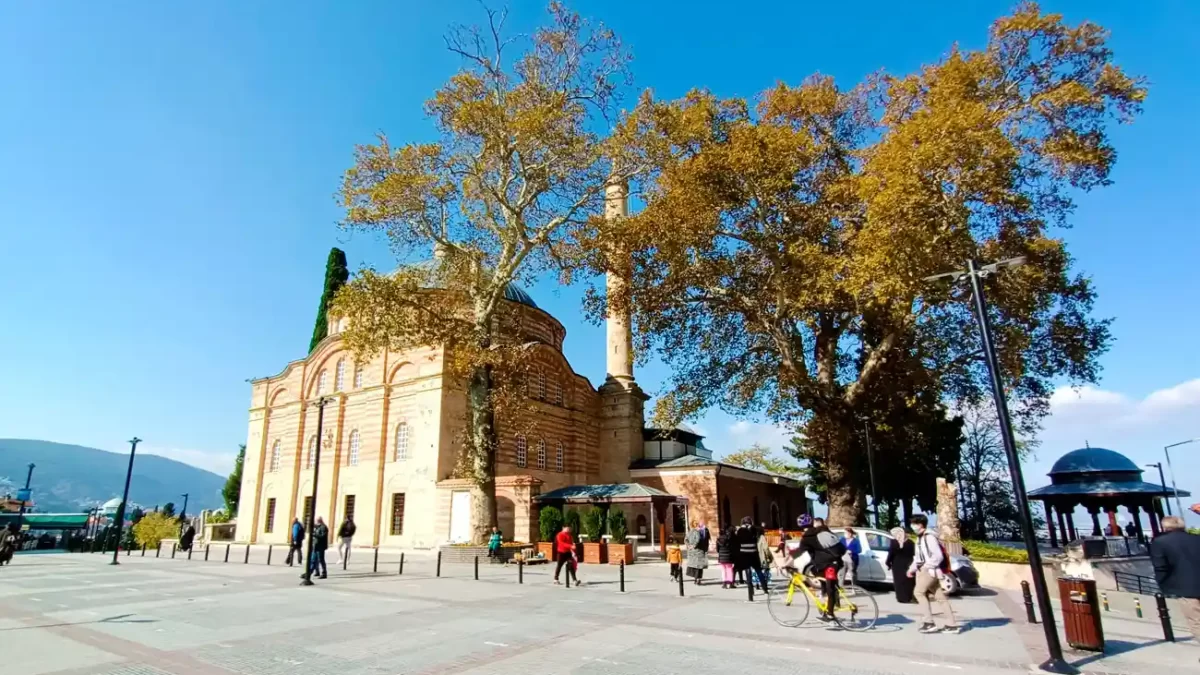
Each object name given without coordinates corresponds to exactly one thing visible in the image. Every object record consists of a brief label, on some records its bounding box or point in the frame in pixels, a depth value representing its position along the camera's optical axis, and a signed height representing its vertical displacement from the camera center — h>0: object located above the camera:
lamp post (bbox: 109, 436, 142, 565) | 22.50 +0.11
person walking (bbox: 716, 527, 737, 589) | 14.66 -1.18
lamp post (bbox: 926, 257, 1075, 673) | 7.36 +0.27
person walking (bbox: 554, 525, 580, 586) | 15.50 -1.05
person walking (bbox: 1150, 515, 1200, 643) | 7.28 -0.79
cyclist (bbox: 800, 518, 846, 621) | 9.48 -0.81
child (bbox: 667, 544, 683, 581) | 16.36 -1.39
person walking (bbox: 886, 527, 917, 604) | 11.39 -1.08
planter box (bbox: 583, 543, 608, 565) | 22.27 -1.64
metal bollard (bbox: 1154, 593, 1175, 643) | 8.86 -1.64
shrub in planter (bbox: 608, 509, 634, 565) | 22.31 -1.33
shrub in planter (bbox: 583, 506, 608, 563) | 26.08 -0.72
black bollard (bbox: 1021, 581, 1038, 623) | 10.09 -1.63
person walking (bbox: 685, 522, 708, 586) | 15.71 -1.17
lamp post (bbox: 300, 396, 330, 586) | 15.73 -0.54
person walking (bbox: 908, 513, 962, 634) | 9.09 -1.01
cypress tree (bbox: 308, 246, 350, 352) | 42.00 +14.63
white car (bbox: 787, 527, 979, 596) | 14.45 -1.45
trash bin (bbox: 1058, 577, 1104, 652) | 8.24 -1.49
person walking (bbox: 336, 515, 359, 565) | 19.62 -0.76
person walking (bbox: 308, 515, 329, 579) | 17.03 -0.90
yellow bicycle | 9.43 -1.60
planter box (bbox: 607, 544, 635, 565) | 22.20 -1.63
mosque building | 27.83 +2.69
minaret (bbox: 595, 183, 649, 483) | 36.75 +5.35
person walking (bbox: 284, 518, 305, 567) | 20.12 -0.84
